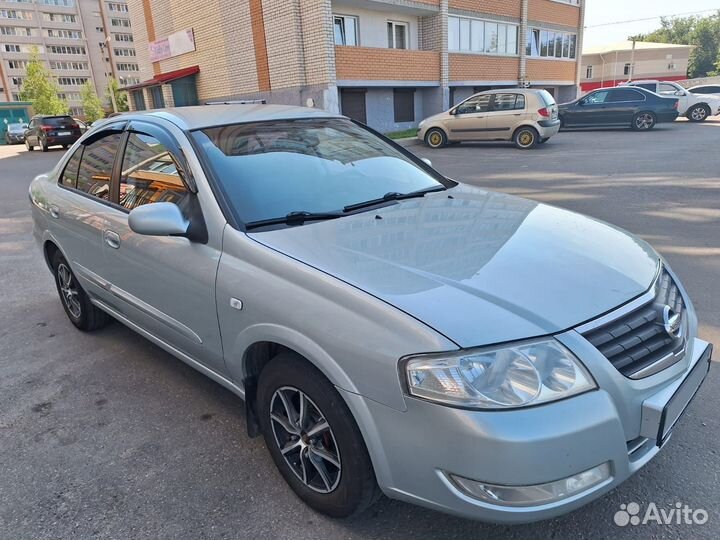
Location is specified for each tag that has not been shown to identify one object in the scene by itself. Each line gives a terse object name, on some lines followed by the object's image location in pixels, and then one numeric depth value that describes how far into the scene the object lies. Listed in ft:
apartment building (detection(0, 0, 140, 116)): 261.03
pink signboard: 73.92
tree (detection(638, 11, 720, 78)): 253.44
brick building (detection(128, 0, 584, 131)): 59.16
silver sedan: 5.53
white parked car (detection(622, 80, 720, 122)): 68.39
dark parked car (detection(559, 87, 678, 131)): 60.85
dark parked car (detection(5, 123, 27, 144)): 108.78
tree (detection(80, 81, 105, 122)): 220.84
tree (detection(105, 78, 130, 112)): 151.84
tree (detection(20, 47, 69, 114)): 194.08
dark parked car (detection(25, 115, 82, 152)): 78.89
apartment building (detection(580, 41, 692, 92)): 194.29
